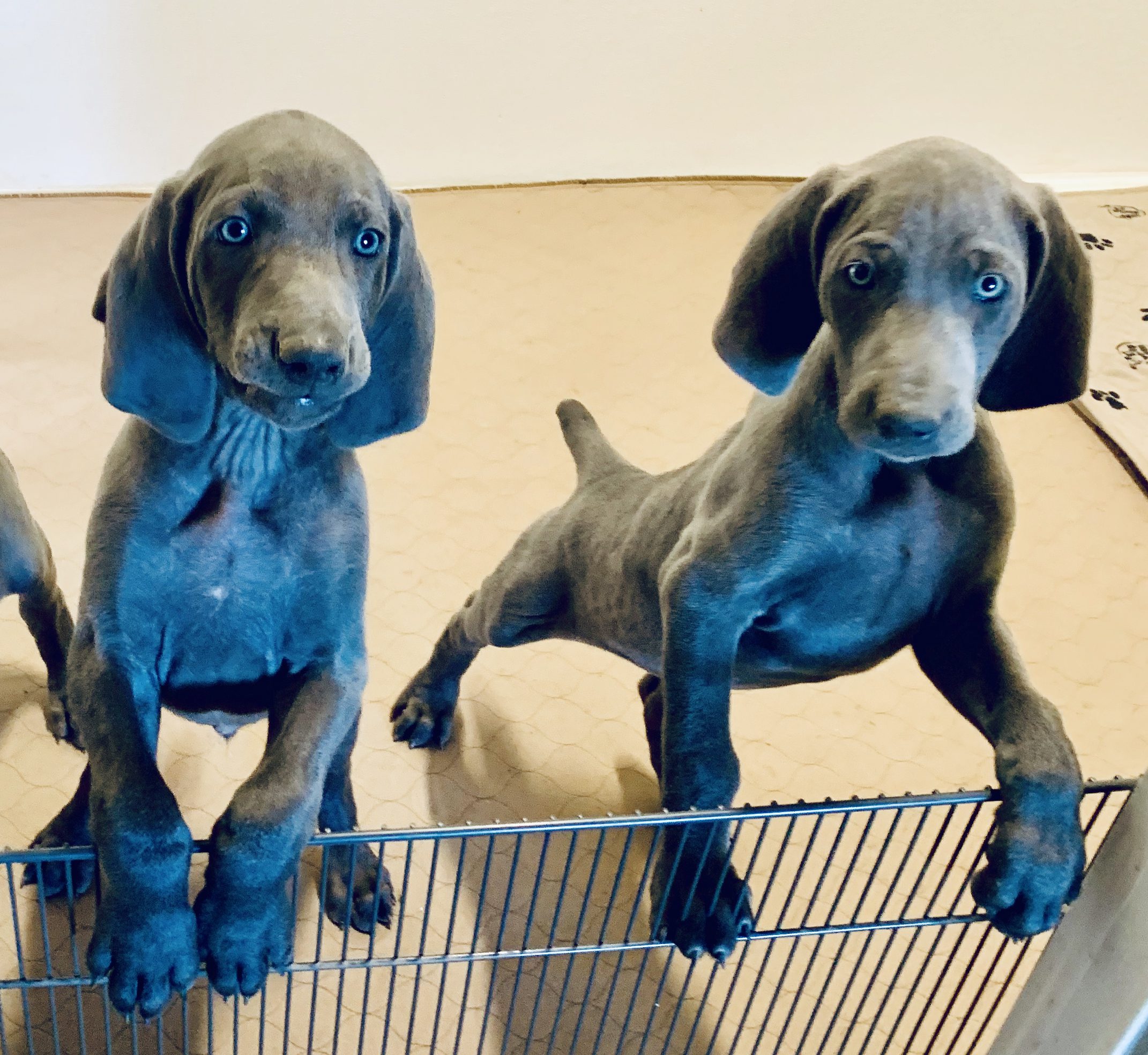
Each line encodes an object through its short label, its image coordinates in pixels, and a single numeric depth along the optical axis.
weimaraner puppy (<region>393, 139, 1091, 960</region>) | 1.09
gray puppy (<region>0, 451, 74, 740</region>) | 1.54
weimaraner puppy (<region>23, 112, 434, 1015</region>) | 1.05
